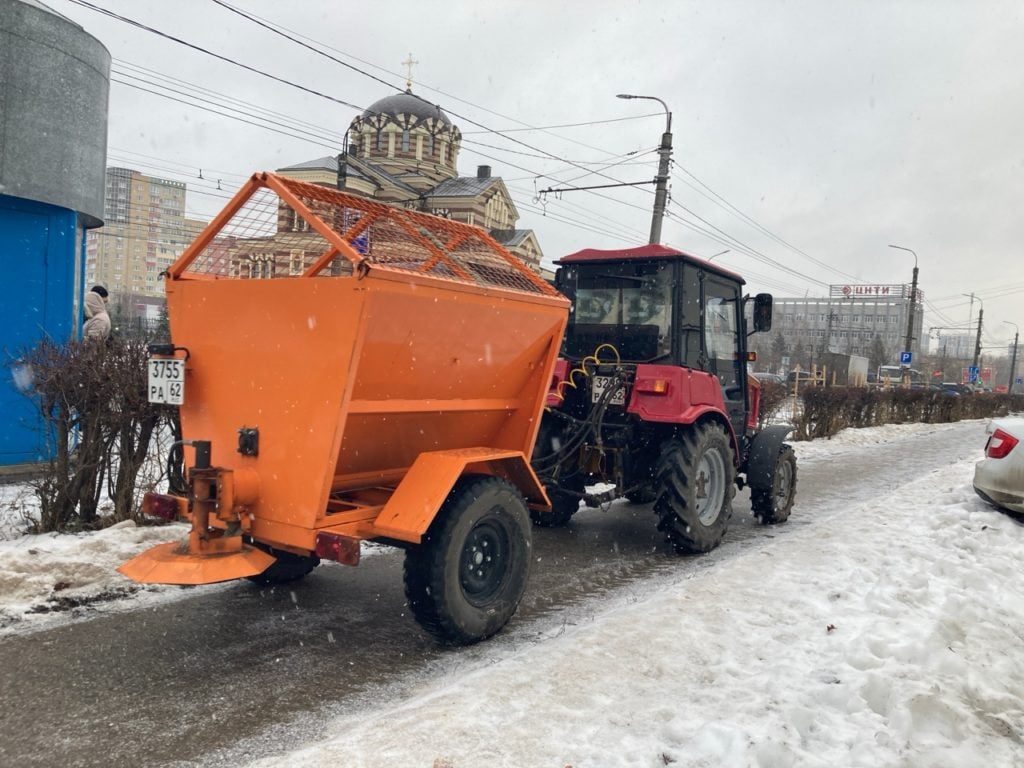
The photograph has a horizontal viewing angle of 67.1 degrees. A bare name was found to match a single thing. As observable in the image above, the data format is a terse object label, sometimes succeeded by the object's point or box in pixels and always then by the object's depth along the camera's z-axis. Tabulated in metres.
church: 42.34
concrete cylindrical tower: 7.96
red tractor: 6.37
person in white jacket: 8.27
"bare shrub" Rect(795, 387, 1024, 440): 18.20
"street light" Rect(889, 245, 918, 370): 32.66
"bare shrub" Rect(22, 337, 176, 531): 5.65
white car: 7.62
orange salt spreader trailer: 3.79
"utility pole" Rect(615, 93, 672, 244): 17.83
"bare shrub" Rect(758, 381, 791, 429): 15.49
